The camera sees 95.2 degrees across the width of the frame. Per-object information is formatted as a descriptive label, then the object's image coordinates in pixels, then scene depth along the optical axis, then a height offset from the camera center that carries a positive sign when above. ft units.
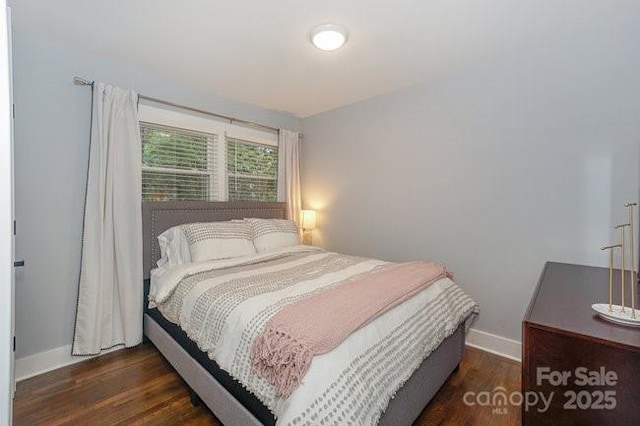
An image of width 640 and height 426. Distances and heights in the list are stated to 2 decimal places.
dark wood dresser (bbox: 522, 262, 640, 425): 3.02 -1.74
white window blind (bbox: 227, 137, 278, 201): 10.66 +1.51
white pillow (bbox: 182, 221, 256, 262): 7.83 -0.87
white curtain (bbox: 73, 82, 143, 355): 7.19 -0.60
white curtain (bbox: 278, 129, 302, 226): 11.90 +1.52
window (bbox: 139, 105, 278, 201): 8.68 +1.71
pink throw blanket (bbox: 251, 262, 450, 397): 3.60 -1.60
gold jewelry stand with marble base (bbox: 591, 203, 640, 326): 3.33 -1.23
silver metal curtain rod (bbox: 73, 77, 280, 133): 7.18 +3.19
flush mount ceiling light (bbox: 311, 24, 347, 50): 6.19 +3.80
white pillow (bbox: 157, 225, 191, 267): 8.04 -1.07
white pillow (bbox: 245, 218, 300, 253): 9.23 -0.80
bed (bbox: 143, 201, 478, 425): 4.37 -2.92
